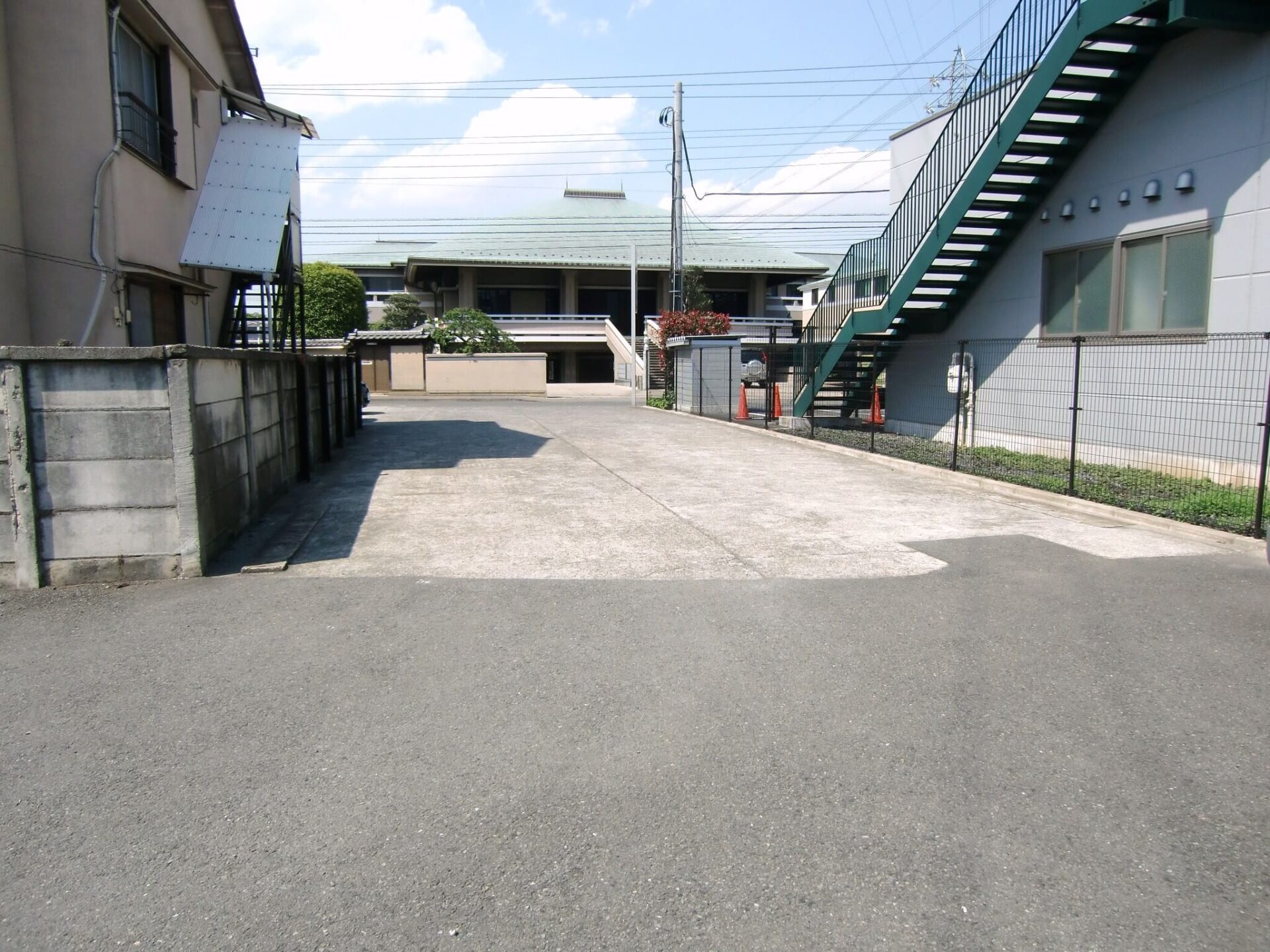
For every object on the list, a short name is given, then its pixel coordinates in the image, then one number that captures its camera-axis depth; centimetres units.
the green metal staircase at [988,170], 1181
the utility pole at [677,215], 3133
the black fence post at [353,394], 1898
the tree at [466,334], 3909
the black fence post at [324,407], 1455
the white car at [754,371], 2547
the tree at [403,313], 5438
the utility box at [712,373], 2336
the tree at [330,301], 4566
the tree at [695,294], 4456
